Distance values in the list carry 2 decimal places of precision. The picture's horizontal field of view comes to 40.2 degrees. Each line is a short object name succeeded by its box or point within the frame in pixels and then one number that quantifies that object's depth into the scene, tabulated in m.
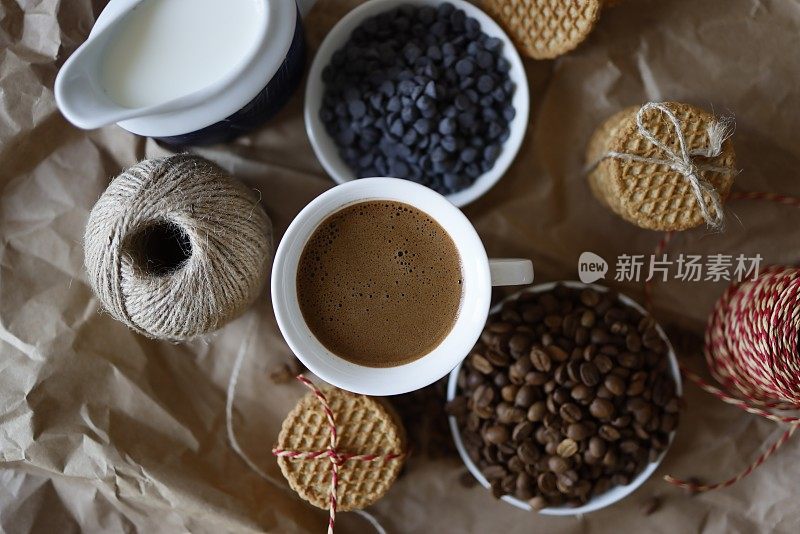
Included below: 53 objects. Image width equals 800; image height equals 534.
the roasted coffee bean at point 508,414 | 0.48
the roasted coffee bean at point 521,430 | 0.48
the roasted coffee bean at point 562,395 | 0.48
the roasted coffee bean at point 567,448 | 0.48
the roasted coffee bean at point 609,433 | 0.48
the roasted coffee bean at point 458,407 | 0.50
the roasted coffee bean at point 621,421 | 0.48
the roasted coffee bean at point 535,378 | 0.48
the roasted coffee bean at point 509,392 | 0.49
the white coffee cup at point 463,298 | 0.43
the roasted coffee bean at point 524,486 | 0.49
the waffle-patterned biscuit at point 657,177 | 0.47
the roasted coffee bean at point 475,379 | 0.49
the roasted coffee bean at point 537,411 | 0.48
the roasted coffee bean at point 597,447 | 0.48
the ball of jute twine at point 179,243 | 0.44
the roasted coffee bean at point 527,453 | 0.48
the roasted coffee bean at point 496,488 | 0.49
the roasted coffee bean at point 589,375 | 0.48
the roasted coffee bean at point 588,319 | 0.49
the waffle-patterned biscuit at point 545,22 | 0.48
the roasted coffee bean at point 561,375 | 0.48
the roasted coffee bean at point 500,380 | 0.49
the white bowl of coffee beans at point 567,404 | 0.48
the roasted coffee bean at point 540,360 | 0.48
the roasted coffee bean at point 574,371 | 0.48
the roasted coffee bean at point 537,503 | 0.49
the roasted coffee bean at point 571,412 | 0.48
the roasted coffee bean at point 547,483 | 0.49
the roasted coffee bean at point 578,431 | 0.48
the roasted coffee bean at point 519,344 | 0.49
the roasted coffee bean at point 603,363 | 0.48
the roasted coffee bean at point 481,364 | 0.49
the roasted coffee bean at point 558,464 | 0.48
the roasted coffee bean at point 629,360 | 0.48
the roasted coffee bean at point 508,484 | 0.49
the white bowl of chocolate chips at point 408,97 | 0.48
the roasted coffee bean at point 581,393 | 0.48
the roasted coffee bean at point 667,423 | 0.49
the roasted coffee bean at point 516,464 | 0.49
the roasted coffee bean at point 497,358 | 0.49
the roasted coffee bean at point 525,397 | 0.48
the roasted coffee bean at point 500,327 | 0.49
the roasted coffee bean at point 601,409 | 0.48
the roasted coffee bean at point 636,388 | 0.48
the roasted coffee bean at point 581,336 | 0.49
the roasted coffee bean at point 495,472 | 0.49
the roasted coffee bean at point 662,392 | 0.49
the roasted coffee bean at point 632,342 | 0.49
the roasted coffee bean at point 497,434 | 0.48
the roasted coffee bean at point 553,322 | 0.49
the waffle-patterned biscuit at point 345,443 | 0.48
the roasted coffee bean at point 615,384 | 0.48
